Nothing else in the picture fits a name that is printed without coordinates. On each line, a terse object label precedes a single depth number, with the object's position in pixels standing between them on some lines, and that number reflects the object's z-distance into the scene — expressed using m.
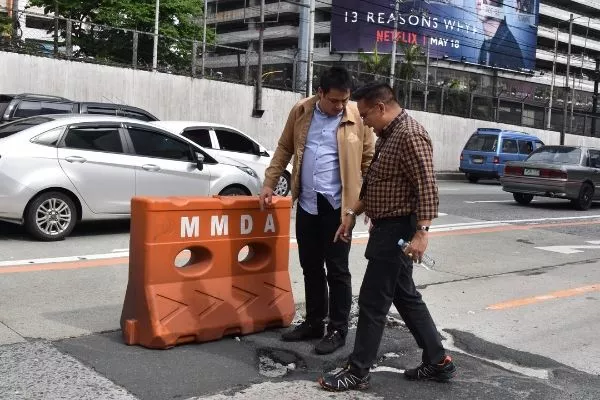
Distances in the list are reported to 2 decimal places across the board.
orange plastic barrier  4.73
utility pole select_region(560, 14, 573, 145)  38.16
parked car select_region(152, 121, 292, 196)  12.79
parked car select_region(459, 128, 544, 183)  25.78
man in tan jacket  4.78
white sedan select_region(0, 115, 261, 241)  8.66
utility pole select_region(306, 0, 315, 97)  27.00
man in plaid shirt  3.99
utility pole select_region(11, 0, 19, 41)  20.69
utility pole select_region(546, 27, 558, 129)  39.02
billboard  71.44
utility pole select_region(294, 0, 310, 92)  27.58
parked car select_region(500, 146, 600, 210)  16.44
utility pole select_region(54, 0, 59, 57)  21.41
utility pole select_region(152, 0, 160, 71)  23.57
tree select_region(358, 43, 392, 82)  48.72
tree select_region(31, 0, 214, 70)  23.12
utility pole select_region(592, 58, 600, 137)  44.34
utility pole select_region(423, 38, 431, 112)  31.55
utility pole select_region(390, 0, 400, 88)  40.03
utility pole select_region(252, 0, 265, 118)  25.02
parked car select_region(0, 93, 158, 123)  13.96
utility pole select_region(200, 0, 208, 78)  24.64
